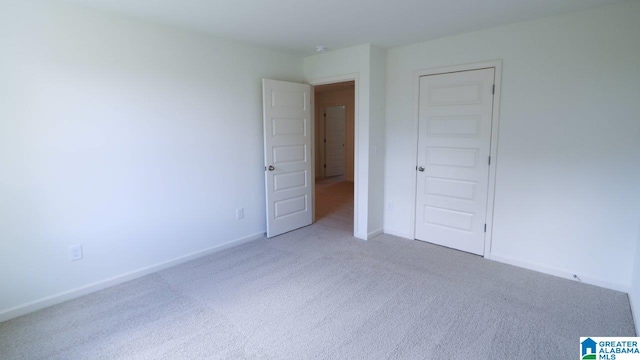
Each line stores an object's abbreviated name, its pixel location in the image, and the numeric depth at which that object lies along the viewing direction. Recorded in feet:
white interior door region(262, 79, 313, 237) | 13.17
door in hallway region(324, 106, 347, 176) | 29.91
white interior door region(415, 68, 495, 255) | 11.21
